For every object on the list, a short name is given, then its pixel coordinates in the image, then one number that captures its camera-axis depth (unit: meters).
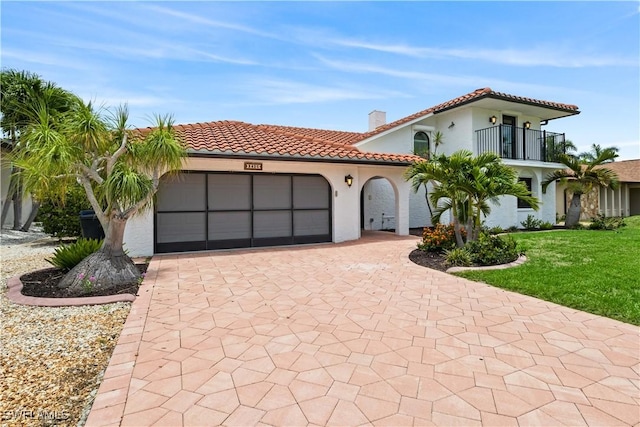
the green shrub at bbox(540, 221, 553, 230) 18.06
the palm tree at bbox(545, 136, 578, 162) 19.42
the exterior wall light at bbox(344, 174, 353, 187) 13.73
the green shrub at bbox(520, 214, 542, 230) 18.24
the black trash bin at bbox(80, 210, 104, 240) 11.83
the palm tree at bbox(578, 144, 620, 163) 25.68
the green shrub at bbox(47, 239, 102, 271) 7.50
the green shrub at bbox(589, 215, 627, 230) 16.23
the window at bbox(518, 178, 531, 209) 18.92
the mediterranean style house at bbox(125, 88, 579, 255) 11.34
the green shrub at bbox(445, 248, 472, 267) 8.74
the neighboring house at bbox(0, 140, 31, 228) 16.61
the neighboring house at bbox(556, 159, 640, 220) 25.09
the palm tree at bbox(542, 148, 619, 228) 16.70
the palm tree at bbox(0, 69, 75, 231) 13.59
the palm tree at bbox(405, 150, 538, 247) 9.24
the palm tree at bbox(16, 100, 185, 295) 6.36
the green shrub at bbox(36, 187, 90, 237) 13.30
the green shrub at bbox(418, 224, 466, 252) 10.37
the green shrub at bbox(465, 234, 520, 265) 8.79
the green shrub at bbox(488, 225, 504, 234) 14.15
